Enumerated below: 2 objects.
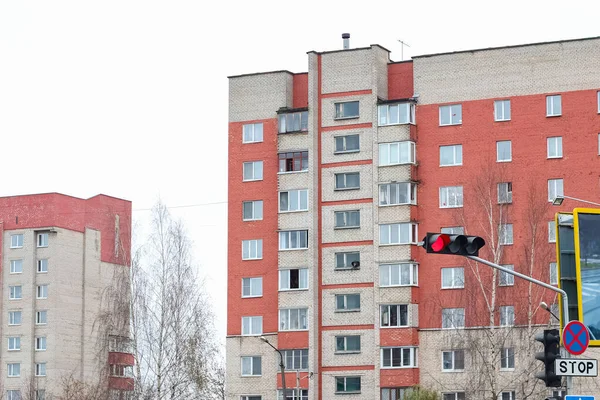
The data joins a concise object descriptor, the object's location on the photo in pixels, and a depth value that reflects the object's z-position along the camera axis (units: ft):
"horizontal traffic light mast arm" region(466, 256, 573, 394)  96.48
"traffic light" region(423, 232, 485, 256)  87.30
